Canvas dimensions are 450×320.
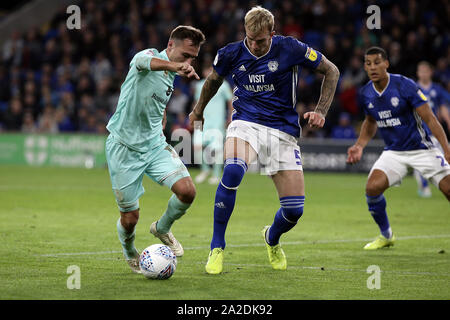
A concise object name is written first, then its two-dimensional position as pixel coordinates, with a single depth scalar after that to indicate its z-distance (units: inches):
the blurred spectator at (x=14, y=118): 973.2
